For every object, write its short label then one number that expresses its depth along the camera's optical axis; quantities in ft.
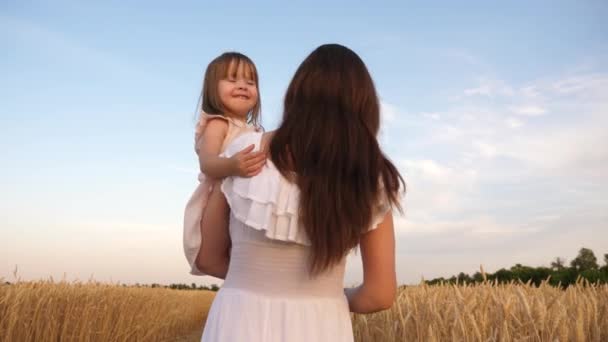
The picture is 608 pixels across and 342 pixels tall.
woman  6.53
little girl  7.13
